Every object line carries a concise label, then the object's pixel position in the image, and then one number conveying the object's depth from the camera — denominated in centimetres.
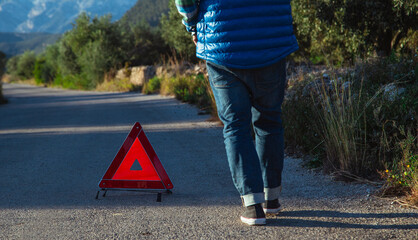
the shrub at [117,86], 2106
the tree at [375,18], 996
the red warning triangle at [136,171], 387
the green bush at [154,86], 1752
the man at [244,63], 284
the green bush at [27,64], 5370
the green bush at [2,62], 1850
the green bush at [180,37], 2136
